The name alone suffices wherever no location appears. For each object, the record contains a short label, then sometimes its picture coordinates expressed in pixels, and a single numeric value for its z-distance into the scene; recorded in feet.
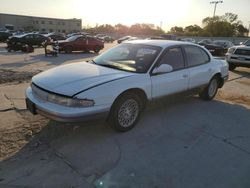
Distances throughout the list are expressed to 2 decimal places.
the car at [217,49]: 52.89
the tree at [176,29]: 222.12
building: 213.18
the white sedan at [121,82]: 9.25
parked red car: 50.77
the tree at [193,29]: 186.37
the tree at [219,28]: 172.30
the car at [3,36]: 75.82
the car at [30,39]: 55.70
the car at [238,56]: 28.83
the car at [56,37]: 80.23
